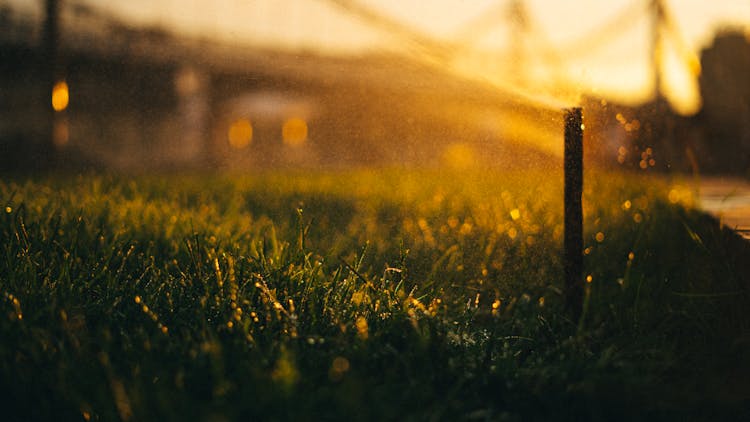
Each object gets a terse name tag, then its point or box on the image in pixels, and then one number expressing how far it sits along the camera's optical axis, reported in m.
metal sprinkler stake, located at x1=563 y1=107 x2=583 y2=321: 2.01
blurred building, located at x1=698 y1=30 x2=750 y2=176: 8.35
